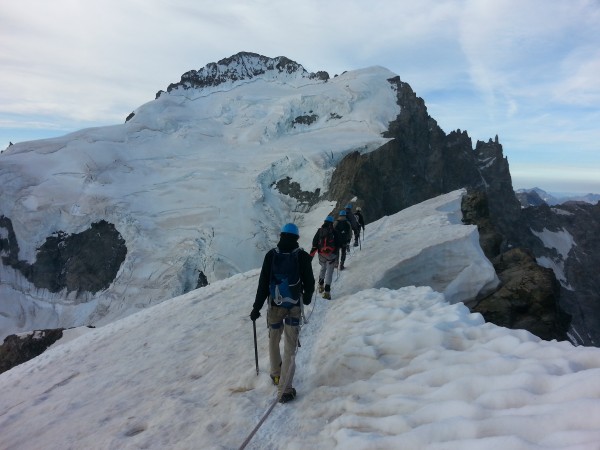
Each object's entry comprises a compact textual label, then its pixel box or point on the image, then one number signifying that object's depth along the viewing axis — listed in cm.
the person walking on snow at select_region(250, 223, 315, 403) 620
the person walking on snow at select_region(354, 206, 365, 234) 1870
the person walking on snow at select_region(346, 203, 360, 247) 1625
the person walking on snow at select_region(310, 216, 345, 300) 1161
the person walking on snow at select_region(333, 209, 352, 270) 1388
